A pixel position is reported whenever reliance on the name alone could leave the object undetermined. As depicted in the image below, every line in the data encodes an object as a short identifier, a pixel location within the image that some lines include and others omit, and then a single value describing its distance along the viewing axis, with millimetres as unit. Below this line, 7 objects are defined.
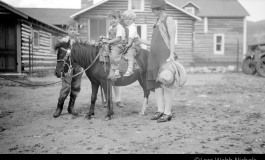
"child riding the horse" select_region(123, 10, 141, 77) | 5684
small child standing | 5629
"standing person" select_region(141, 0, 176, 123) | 5121
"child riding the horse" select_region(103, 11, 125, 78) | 5474
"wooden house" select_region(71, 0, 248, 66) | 21344
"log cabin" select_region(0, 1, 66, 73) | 13719
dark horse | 5098
